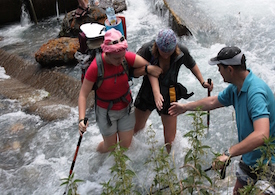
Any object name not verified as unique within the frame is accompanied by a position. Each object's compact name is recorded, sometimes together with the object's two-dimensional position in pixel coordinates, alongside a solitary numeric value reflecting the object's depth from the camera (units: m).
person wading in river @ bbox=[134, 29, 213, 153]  3.58
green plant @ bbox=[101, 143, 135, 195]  2.41
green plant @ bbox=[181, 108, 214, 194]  2.30
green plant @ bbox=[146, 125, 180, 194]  2.40
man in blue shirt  2.54
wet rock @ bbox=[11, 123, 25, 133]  6.13
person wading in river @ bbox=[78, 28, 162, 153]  3.45
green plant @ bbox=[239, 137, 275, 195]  2.22
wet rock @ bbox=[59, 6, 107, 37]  9.38
